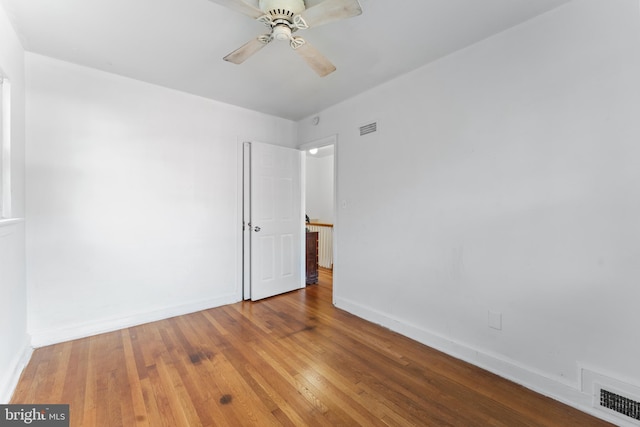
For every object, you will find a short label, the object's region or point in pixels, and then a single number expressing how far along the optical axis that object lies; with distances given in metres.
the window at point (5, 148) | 1.84
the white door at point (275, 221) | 3.61
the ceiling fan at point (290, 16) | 1.44
